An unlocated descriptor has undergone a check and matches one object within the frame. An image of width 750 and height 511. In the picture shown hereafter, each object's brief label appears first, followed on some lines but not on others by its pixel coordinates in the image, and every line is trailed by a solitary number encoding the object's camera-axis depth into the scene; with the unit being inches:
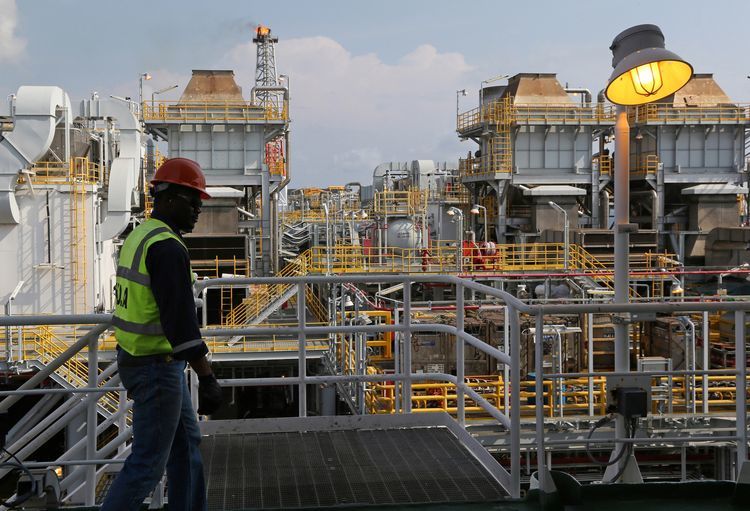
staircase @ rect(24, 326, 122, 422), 667.4
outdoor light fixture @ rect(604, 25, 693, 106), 183.0
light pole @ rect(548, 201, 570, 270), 943.0
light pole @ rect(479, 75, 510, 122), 1366.9
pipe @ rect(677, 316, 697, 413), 529.0
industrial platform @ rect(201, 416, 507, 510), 175.5
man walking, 132.8
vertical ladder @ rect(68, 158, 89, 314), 817.5
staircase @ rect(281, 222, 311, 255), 1493.6
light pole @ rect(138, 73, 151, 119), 1162.6
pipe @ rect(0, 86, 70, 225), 781.9
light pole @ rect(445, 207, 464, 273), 904.9
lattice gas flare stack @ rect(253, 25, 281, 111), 1708.9
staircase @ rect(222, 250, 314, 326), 863.1
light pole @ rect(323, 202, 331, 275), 856.4
